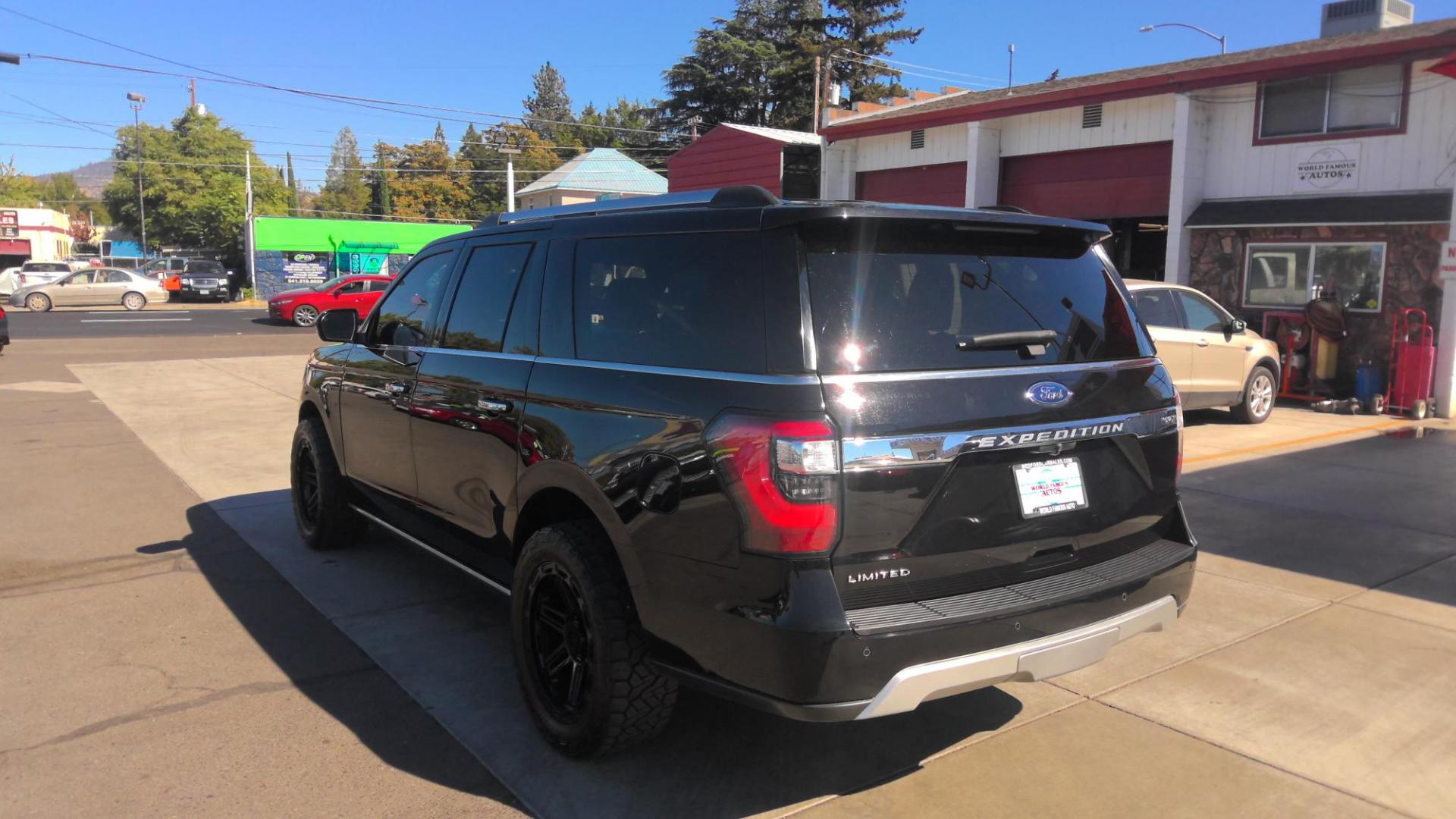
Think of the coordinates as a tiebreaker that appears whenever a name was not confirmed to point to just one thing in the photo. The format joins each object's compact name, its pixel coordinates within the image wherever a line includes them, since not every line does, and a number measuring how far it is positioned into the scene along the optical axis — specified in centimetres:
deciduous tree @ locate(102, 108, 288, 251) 6056
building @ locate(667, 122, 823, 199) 2175
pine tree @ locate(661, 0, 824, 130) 5269
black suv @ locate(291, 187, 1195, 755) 282
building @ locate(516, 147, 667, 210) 4641
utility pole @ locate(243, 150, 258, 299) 4303
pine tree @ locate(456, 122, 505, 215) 7938
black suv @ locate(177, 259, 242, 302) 4053
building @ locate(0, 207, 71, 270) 7188
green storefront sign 4294
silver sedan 3444
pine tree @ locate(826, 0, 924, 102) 5181
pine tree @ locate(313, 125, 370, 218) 10319
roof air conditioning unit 1686
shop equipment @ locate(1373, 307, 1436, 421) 1230
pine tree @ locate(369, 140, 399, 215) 7469
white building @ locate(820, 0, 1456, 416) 1282
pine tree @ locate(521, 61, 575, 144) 10269
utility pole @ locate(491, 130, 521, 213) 7492
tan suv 1062
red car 2831
